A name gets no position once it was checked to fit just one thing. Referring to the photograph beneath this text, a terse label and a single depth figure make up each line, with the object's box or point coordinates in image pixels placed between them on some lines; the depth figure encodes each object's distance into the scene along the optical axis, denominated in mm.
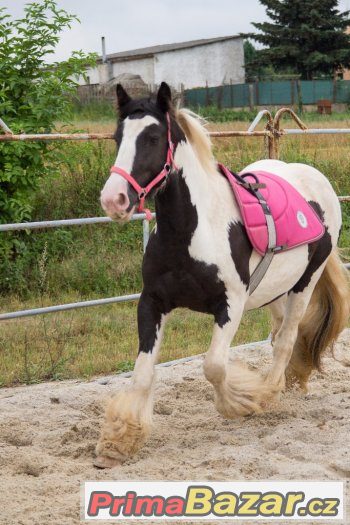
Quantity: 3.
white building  46188
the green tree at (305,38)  43594
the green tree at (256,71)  46188
